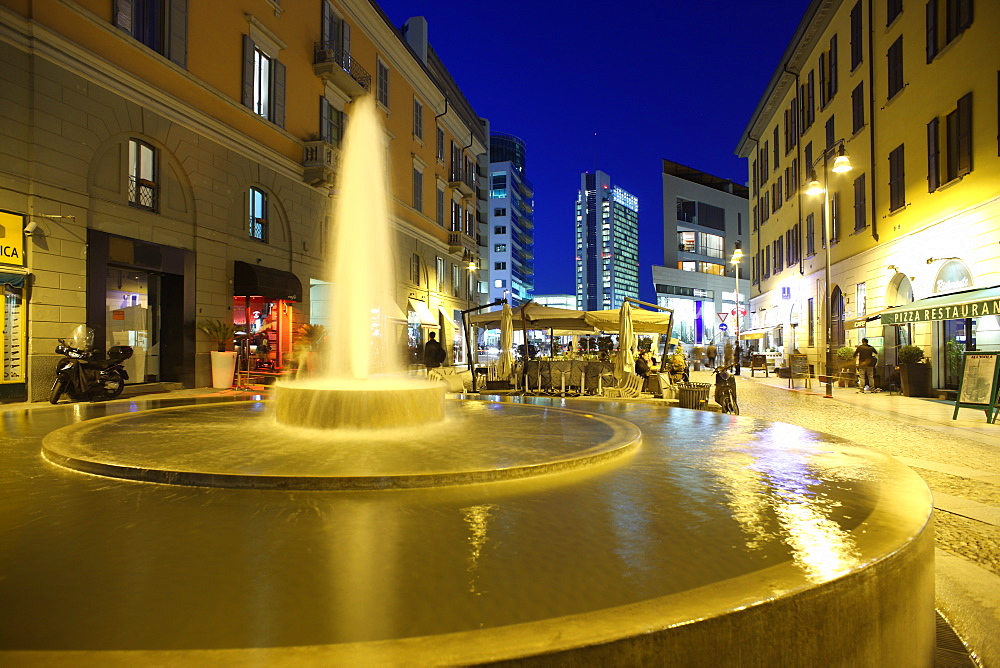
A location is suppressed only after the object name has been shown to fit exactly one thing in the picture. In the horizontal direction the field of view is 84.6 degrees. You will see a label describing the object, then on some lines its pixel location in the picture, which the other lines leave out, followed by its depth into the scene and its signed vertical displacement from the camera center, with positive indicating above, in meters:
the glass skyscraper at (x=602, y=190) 198.25 +55.92
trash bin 11.82 -1.09
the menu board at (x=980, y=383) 10.84 -0.78
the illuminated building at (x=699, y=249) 61.67 +11.66
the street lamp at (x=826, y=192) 16.66 +5.08
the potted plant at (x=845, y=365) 21.78 -0.83
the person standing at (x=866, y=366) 19.41 -0.76
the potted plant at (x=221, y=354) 16.05 -0.30
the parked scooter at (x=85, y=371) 11.45 -0.60
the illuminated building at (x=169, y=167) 11.64 +4.86
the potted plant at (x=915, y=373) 16.92 -0.88
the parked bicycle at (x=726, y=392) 11.80 -1.03
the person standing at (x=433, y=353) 17.52 -0.29
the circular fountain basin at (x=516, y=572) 2.12 -1.15
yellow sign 11.16 +2.17
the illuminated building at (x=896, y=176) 14.60 +5.89
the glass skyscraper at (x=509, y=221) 92.14 +22.32
